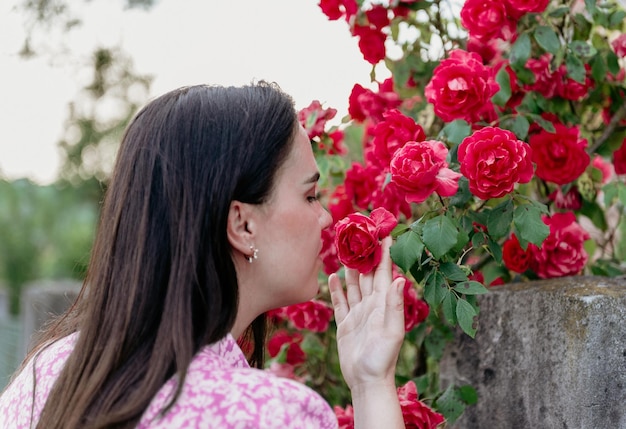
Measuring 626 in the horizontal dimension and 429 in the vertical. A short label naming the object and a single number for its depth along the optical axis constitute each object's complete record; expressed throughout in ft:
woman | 4.57
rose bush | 5.85
